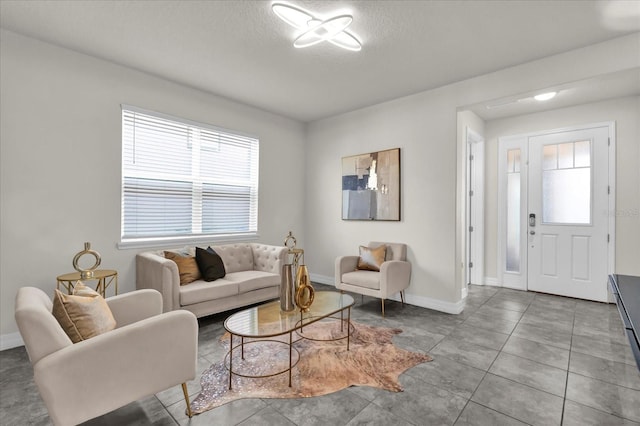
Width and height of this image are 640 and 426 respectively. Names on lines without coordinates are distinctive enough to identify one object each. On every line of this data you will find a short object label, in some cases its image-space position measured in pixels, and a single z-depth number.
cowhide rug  2.12
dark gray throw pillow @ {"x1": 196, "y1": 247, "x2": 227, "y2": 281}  3.51
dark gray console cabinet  1.59
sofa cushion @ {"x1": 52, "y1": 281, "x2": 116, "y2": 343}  1.66
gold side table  2.78
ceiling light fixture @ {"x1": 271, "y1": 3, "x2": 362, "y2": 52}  2.40
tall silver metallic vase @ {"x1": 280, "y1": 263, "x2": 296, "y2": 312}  2.55
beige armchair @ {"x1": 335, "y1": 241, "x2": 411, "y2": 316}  3.70
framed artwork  4.35
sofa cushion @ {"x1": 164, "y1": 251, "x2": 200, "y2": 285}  3.38
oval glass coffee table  2.16
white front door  4.18
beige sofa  3.03
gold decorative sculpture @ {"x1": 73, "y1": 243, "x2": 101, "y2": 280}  2.69
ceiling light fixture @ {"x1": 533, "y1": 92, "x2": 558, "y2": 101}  3.97
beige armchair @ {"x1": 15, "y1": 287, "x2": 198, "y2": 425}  1.41
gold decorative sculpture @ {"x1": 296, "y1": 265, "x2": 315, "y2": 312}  2.56
